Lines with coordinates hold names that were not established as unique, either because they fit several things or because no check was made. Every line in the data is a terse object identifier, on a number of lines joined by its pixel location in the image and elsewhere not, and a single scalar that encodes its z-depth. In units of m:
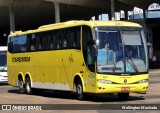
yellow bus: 18.17
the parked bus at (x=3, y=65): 33.56
